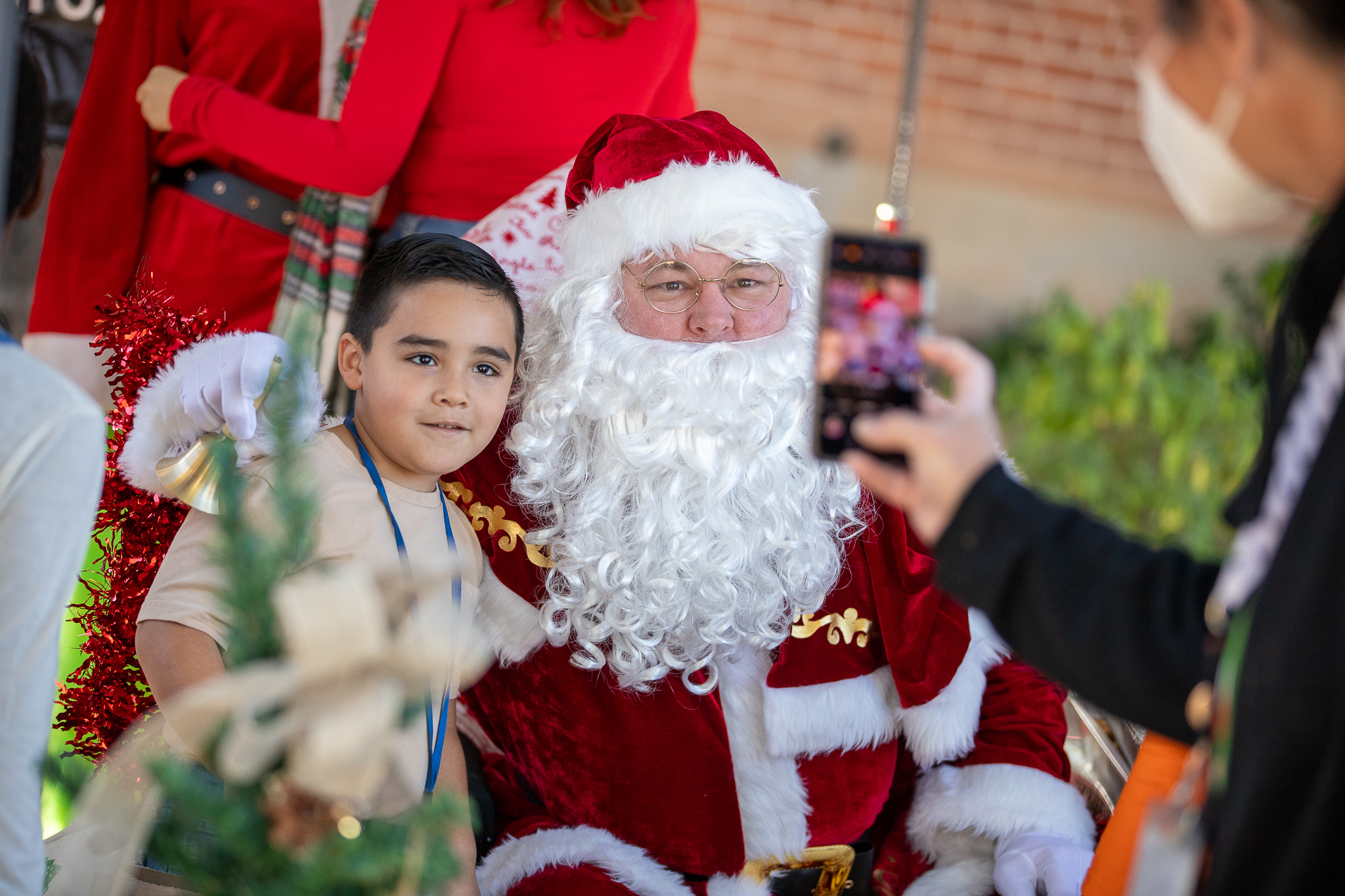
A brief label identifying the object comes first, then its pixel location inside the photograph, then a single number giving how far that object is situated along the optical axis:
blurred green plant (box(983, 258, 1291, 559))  4.74
